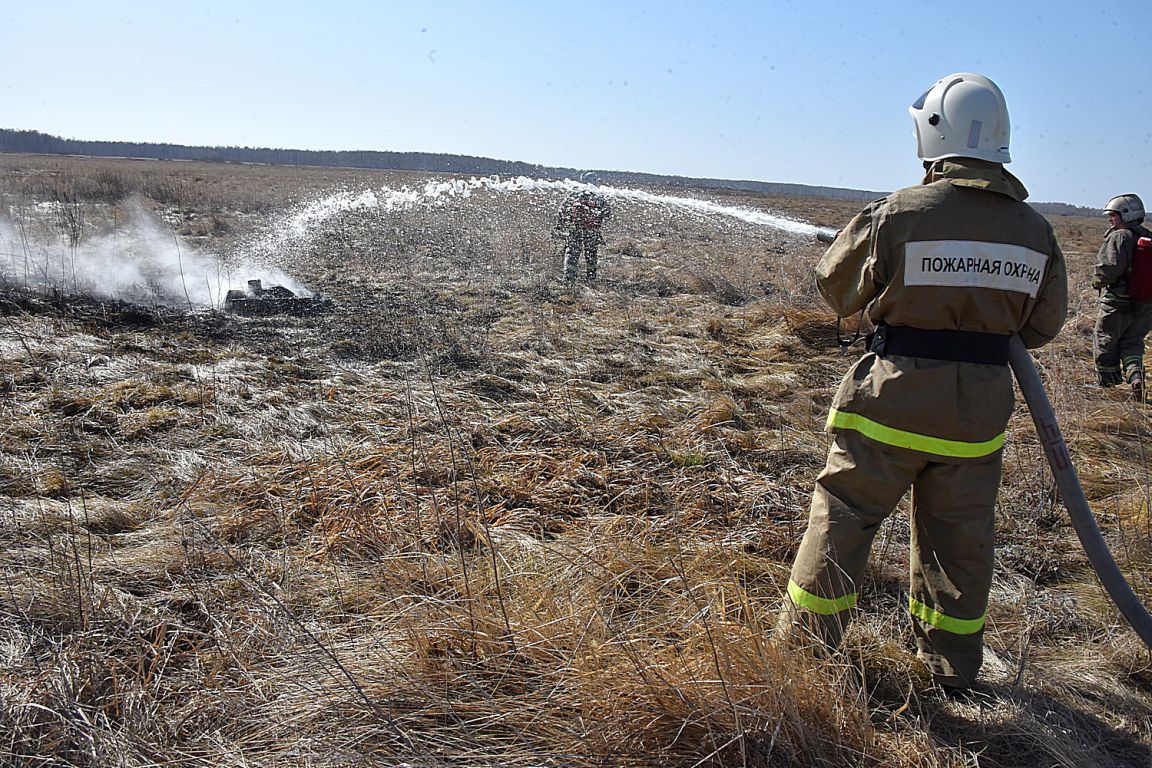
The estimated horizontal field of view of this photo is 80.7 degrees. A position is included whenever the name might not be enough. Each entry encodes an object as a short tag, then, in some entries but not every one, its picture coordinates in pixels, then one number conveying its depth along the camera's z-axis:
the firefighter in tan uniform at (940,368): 2.29
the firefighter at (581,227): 12.63
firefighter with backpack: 6.58
